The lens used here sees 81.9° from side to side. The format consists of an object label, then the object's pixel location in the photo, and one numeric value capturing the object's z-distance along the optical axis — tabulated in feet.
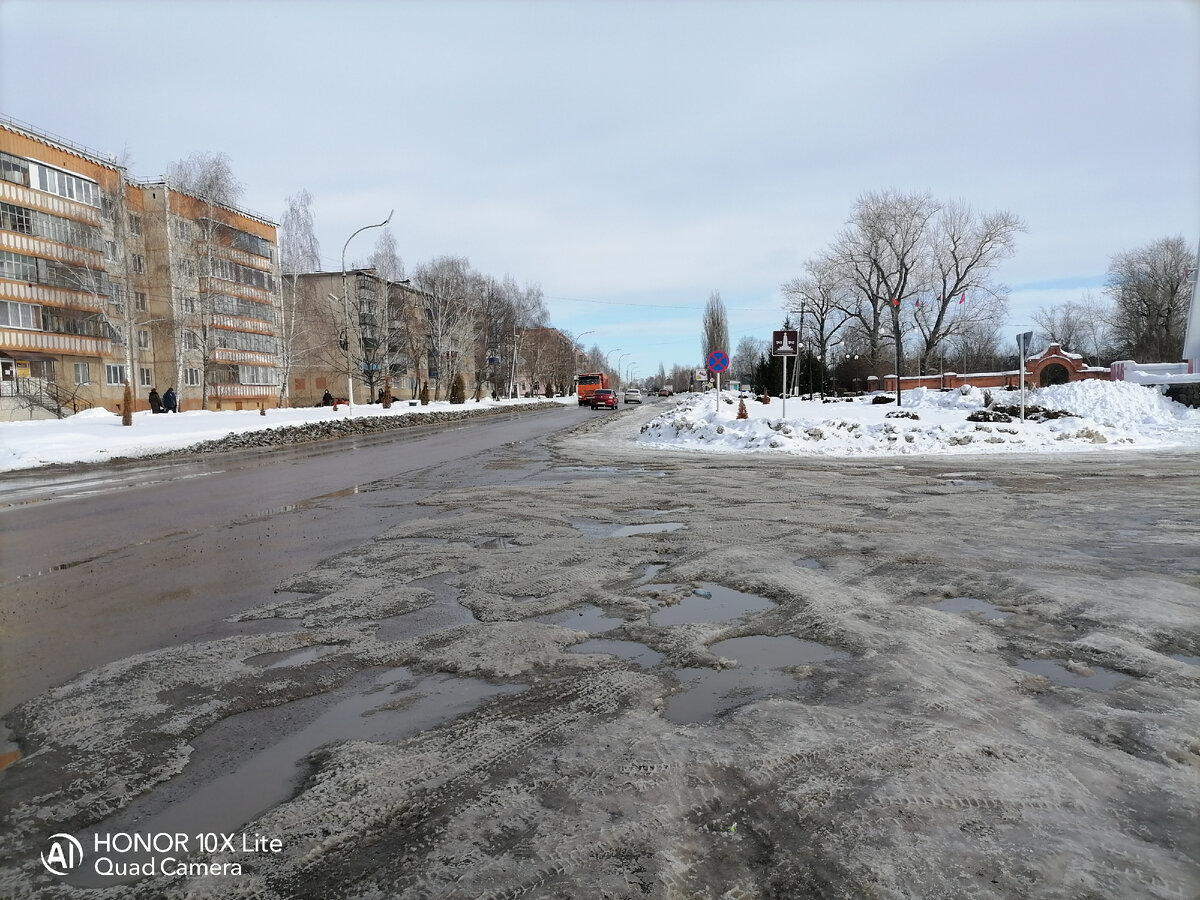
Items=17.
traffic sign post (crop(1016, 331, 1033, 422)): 67.46
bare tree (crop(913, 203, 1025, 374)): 190.80
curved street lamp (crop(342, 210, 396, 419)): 108.28
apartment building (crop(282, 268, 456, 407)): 174.19
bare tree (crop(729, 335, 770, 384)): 455.18
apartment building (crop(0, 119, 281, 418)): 131.95
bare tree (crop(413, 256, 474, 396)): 197.98
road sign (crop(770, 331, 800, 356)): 77.46
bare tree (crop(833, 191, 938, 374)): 194.29
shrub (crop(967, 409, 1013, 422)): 73.73
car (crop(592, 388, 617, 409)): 194.94
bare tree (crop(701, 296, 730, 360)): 306.76
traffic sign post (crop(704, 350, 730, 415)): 83.82
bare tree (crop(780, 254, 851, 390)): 230.27
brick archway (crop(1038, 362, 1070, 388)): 179.32
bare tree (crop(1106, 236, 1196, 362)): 201.87
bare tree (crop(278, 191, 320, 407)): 154.20
